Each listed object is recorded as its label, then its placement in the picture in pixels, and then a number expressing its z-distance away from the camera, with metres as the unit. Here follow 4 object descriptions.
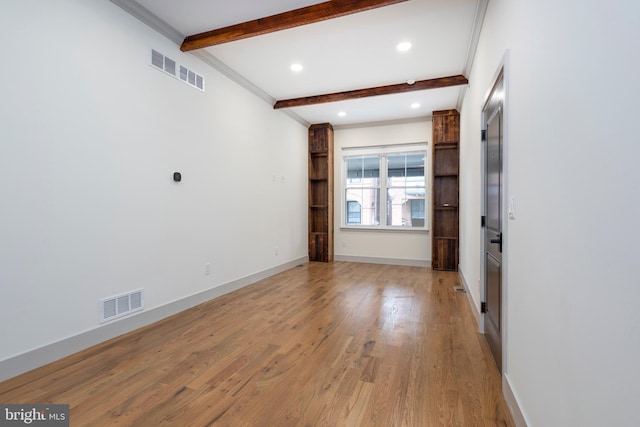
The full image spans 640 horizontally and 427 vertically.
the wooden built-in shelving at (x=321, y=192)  6.35
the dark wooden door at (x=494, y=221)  2.12
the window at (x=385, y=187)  6.14
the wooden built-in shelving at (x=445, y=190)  5.46
